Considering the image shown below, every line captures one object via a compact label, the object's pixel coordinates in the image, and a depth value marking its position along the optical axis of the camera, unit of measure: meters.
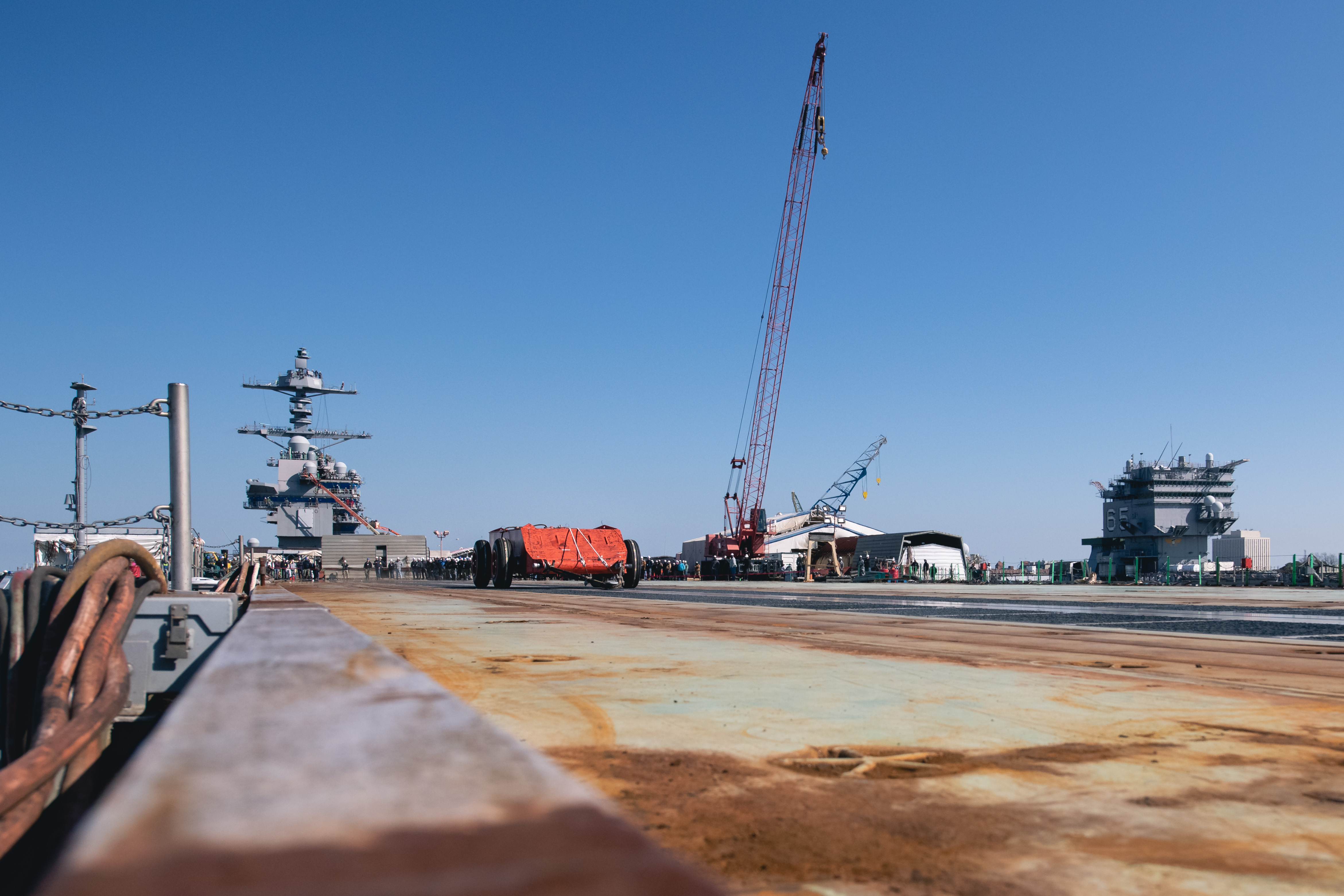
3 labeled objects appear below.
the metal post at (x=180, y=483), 7.59
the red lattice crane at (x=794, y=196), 75.94
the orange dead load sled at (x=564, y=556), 30.39
